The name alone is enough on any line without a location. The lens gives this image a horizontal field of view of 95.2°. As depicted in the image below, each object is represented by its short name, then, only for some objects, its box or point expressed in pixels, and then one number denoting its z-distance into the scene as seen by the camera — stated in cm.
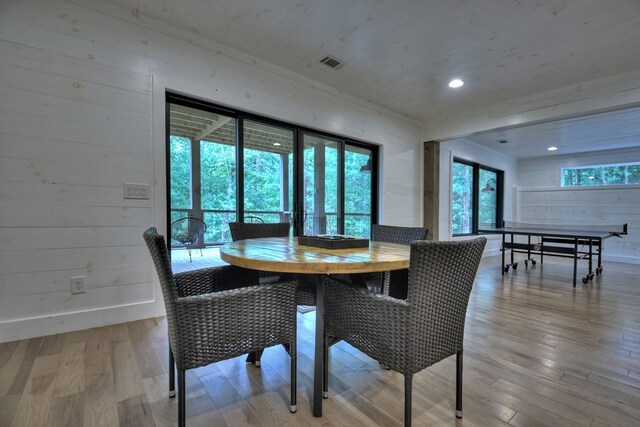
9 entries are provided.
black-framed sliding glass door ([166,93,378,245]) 307
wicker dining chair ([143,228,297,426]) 113
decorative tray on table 156
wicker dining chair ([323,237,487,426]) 110
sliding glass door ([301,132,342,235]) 375
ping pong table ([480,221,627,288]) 395
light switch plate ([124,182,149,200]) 240
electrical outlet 220
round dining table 115
